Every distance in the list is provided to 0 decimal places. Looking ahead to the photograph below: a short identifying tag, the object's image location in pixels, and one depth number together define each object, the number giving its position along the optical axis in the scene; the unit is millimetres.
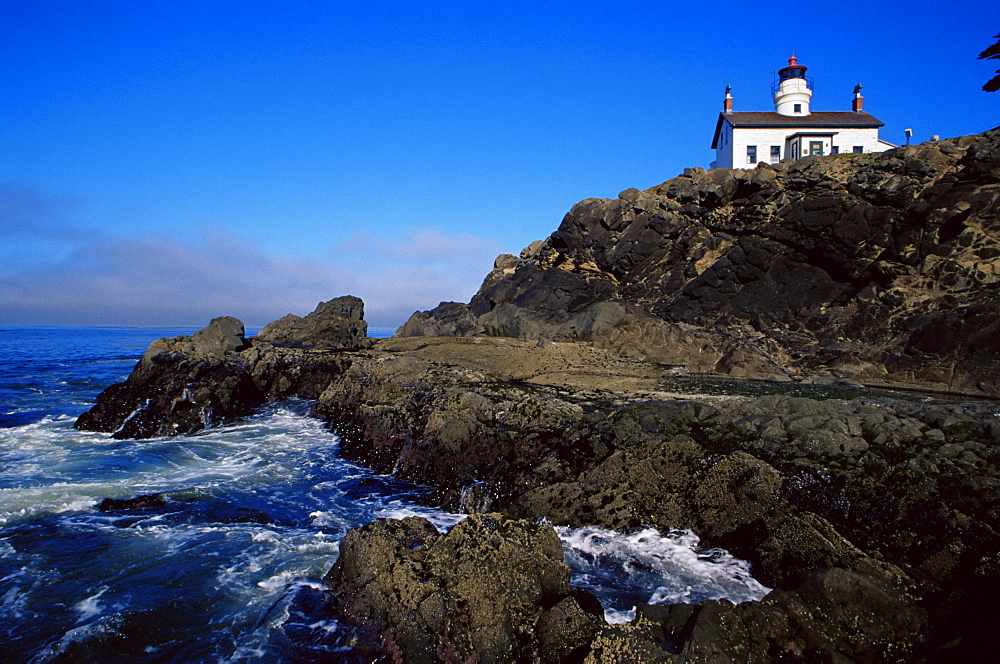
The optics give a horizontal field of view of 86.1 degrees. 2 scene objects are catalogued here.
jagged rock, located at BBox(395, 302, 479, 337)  35156
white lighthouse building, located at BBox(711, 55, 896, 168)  41156
